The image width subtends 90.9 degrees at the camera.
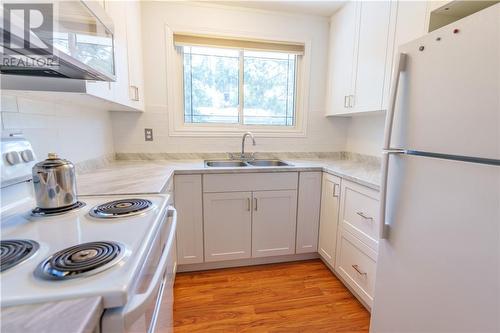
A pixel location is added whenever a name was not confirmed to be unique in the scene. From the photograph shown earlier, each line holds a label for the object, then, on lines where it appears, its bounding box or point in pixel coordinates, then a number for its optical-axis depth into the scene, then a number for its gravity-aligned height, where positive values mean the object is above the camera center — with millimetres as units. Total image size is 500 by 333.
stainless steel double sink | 2371 -244
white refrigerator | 774 -153
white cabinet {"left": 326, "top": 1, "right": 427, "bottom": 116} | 1571 +706
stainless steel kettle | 863 -173
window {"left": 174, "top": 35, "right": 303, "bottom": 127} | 2471 +587
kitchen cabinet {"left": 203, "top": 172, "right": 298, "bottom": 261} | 1990 -633
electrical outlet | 2363 +21
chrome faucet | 2381 -43
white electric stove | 473 -292
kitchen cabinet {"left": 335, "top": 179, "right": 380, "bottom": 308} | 1539 -664
